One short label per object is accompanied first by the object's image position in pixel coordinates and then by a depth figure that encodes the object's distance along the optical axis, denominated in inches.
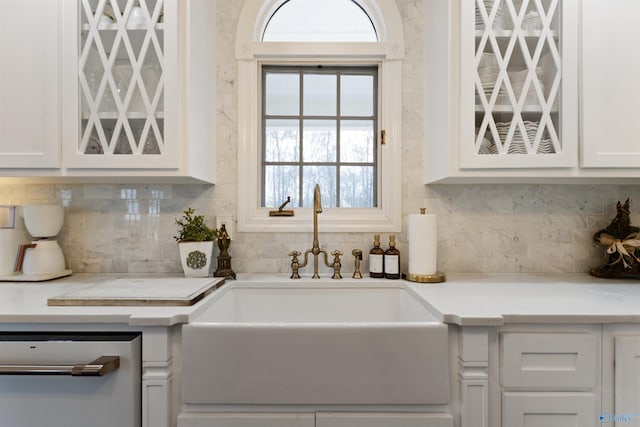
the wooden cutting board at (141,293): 45.7
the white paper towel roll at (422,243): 61.3
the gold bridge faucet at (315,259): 64.8
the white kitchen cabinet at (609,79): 55.9
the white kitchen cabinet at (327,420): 40.6
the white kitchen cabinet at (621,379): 41.8
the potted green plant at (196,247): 62.8
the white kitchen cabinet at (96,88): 55.1
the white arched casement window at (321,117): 71.5
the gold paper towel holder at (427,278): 61.6
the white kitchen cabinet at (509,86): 56.1
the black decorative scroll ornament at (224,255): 64.9
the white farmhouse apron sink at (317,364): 40.6
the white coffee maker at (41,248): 62.7
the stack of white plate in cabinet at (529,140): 56.7
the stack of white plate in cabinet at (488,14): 57.2
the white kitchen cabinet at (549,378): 41.4
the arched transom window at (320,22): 74.0
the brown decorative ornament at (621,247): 64.4
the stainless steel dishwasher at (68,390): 40.6
